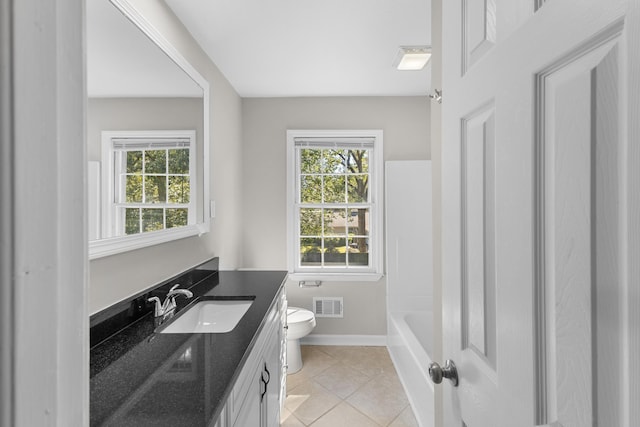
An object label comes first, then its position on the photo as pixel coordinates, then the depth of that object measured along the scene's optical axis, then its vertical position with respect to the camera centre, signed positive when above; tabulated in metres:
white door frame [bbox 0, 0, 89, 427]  0.28 +0.00
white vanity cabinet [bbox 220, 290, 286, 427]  1.22 -0.70
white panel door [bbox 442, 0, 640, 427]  0.45 +0.00
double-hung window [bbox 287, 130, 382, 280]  3.78 +0.10
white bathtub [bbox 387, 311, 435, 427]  2.25 -1.06
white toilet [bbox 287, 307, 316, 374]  3.05 -0.98
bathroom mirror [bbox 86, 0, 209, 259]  1.45 +0.38
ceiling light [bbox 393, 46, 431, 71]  2.58 +1.12
